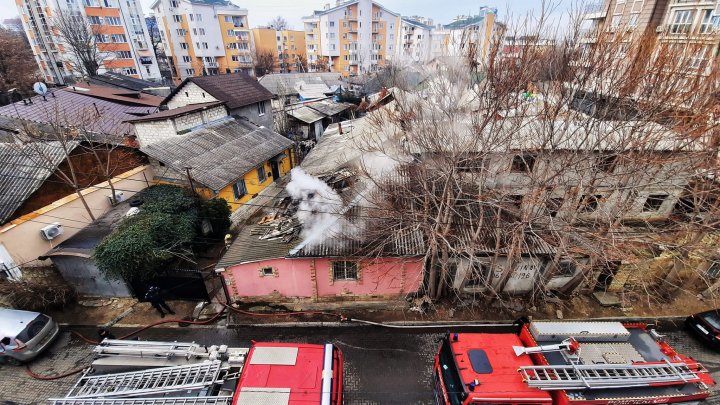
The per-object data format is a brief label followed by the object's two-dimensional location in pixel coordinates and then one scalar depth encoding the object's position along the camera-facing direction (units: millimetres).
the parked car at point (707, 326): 10812
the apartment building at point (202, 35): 56250
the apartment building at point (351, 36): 62219
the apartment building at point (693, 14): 21938
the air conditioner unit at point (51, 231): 13633
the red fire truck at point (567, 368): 7192
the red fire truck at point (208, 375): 6965
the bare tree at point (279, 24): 96338
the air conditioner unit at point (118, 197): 16592
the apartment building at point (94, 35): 43312
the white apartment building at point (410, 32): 69438
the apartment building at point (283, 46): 68938
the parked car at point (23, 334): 10099
